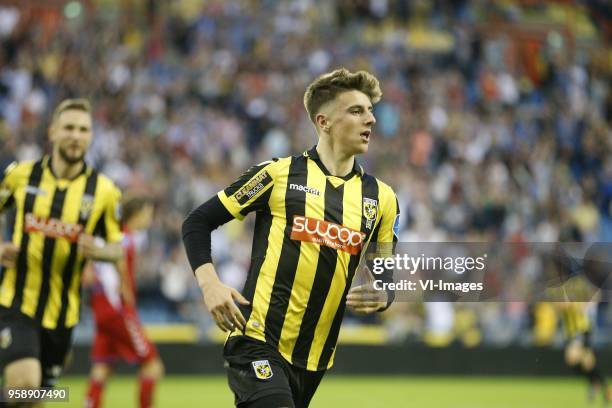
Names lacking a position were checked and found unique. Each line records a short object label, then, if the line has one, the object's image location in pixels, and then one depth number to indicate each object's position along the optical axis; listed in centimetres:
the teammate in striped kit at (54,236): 1334
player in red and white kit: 1836
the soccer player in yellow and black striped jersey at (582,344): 2397
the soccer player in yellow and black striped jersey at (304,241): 965
